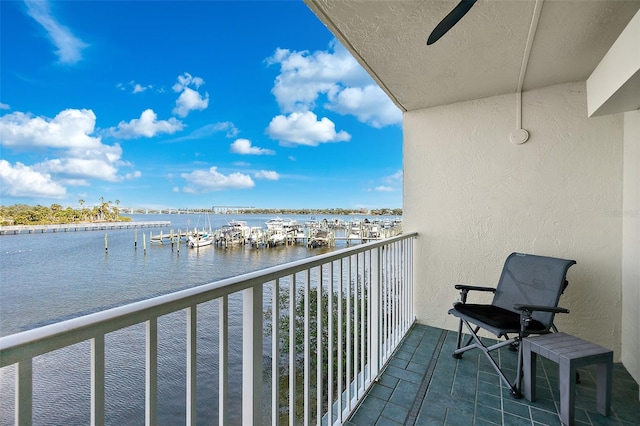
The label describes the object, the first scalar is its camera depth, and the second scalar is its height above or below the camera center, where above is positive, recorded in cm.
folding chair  219 -80
